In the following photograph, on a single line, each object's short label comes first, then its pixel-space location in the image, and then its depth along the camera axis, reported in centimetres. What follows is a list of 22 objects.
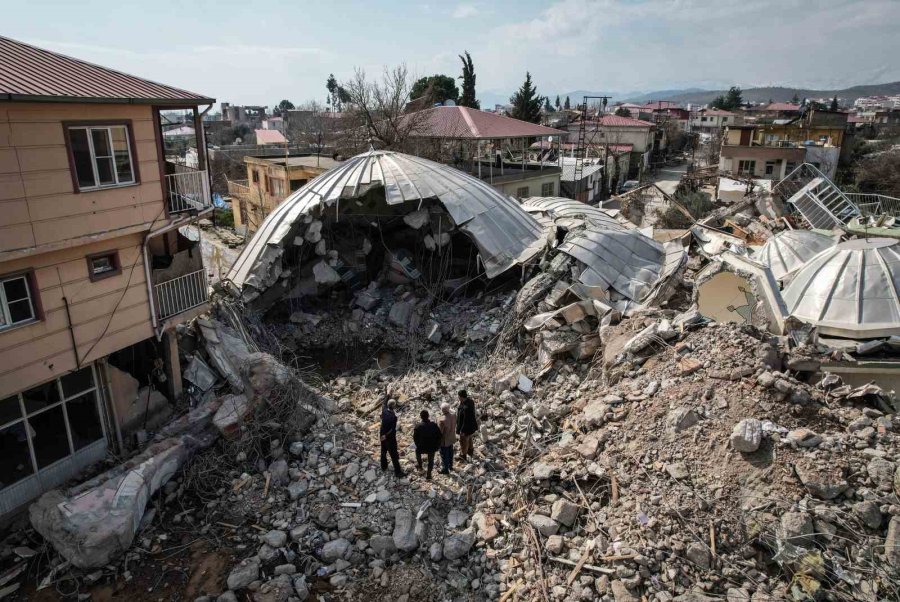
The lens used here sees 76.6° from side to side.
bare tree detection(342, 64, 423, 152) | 3164
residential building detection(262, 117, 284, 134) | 9588
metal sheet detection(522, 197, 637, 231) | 2072
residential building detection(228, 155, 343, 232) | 2878
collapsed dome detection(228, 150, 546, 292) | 1706
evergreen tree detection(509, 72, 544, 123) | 5294
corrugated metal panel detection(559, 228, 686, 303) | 1548
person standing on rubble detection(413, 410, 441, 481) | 1023
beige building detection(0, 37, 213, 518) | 920
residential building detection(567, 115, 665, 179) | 5847
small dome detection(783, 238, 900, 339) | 1380
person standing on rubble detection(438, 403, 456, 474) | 1029
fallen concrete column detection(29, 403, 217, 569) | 902
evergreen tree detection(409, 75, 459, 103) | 4650
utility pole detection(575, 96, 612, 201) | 3951
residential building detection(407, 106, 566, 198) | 2994
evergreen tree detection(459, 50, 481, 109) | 4644
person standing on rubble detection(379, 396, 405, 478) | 1031
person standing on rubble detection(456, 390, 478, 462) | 1046
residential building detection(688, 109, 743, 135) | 9550
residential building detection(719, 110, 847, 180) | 4578
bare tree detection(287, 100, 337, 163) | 5035
